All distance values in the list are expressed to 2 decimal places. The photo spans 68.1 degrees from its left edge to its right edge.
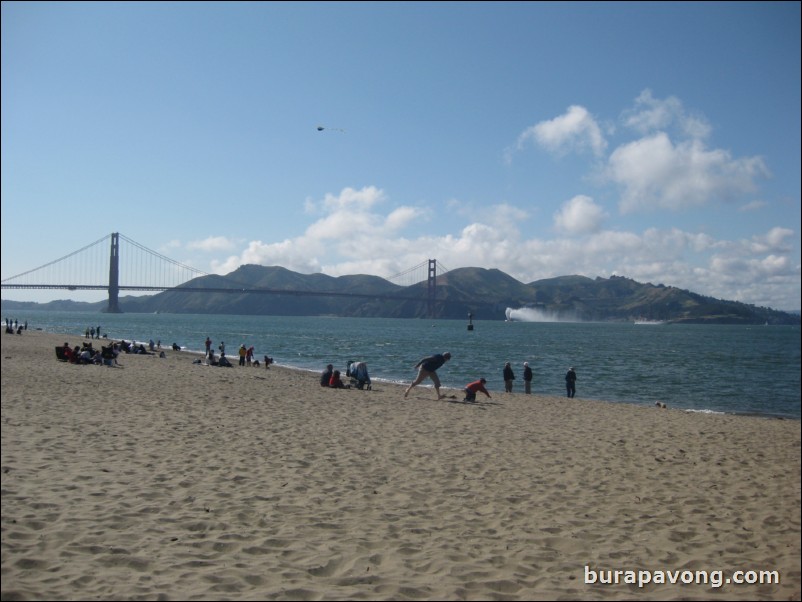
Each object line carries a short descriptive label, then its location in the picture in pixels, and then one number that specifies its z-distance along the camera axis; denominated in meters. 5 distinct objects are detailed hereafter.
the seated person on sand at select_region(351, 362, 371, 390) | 17.02
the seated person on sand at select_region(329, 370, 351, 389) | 17.05
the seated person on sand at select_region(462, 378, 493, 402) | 14.69
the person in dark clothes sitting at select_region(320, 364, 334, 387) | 17.22
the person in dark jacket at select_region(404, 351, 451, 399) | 14.34
